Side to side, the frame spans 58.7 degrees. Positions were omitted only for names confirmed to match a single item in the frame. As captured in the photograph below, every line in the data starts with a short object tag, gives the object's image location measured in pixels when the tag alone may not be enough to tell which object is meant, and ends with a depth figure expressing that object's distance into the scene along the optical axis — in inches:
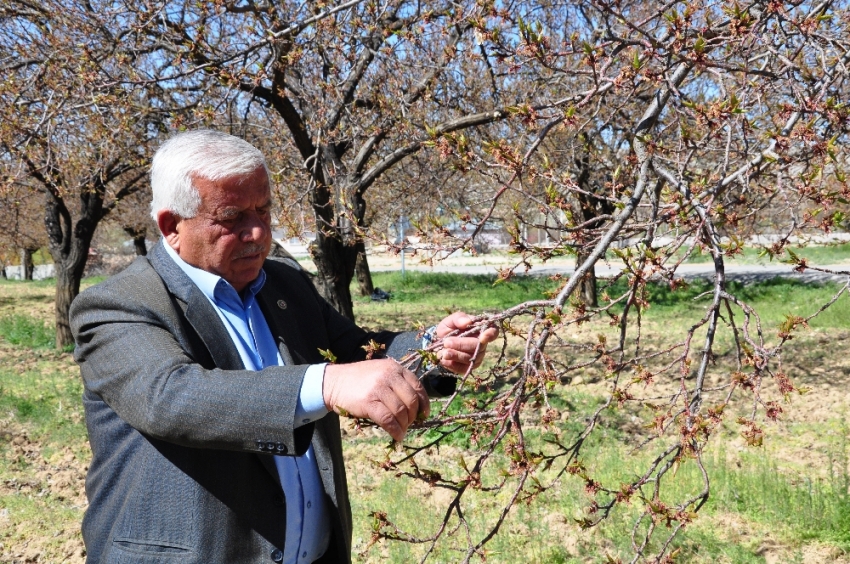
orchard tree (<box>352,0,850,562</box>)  72.9
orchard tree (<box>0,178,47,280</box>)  295.6
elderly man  58.7
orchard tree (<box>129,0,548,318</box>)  212.1
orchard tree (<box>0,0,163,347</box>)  227.1
